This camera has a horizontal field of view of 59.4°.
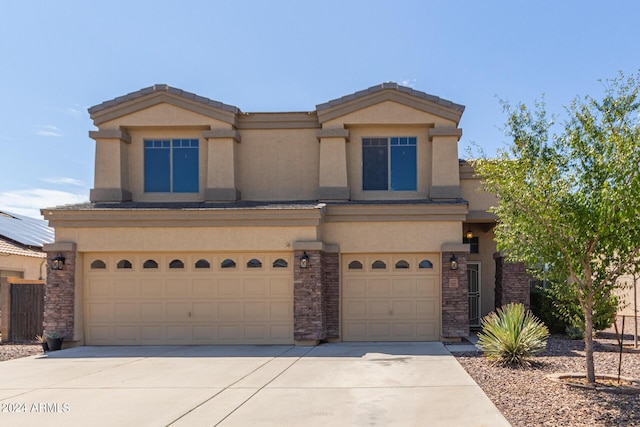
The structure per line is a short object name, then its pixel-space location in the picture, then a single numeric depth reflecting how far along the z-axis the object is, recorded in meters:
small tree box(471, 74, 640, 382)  8.54
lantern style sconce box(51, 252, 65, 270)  15.01
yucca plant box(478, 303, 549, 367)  11.33
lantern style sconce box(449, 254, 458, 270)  14.98
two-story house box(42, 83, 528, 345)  14.97
